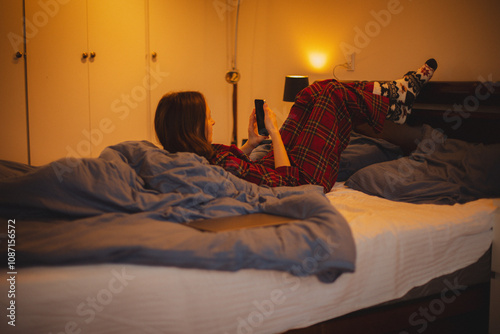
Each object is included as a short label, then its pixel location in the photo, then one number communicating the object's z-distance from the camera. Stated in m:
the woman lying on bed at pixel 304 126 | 1.62
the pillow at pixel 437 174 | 1.65
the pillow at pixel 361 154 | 2.10
